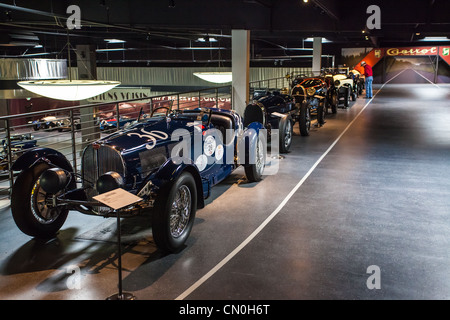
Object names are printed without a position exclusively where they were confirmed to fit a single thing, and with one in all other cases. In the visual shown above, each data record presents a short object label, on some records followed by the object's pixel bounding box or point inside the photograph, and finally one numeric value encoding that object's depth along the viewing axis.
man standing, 23.06
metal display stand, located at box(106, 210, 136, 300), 3.94
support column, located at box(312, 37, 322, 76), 24.05
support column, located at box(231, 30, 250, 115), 13.67
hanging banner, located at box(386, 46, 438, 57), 36.94
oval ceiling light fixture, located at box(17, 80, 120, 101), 7.39
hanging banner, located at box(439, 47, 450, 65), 36.56
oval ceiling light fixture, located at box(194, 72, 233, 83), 13.60
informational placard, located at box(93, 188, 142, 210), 4.11
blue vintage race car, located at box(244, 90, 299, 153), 9.49
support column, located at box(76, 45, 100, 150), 18.97
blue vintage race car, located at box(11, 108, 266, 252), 4.81
